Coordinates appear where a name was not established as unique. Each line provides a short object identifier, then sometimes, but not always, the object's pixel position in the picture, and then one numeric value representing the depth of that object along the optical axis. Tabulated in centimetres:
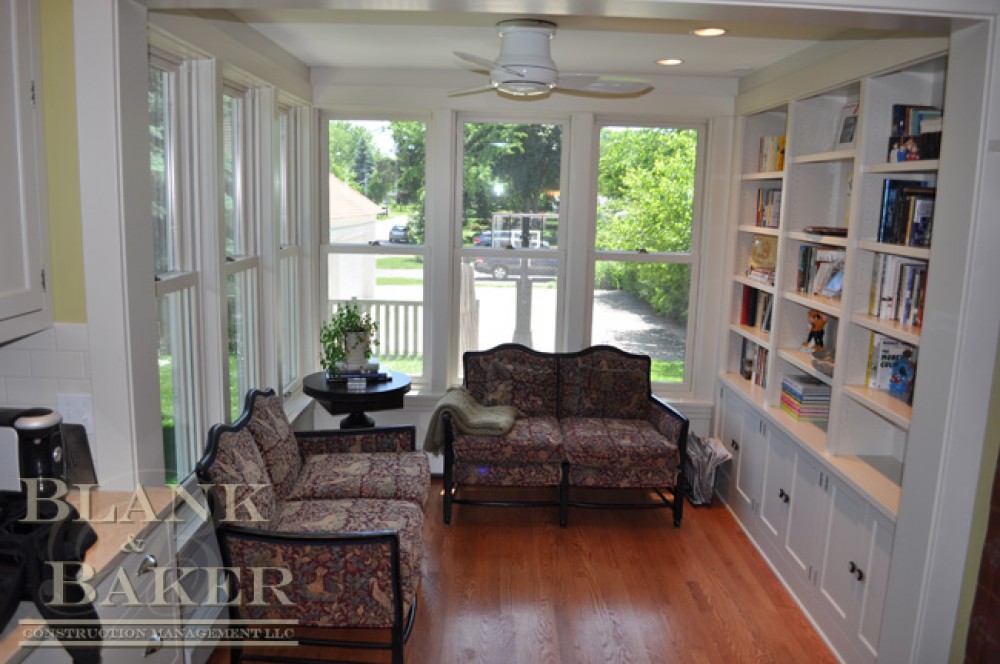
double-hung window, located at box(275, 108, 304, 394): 462
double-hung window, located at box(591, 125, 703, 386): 514
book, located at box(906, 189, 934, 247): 305
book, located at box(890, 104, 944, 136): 316
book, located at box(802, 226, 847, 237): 377
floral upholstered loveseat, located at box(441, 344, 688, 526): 439
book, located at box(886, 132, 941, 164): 297
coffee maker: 209
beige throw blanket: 439
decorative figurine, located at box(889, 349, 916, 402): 326
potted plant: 455
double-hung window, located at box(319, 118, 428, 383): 515
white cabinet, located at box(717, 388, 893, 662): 308
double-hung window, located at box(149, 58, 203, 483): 302
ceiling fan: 316
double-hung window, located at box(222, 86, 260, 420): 379
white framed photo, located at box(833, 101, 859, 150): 369
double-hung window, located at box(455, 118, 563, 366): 511
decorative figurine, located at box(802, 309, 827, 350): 409
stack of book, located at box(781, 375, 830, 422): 402
